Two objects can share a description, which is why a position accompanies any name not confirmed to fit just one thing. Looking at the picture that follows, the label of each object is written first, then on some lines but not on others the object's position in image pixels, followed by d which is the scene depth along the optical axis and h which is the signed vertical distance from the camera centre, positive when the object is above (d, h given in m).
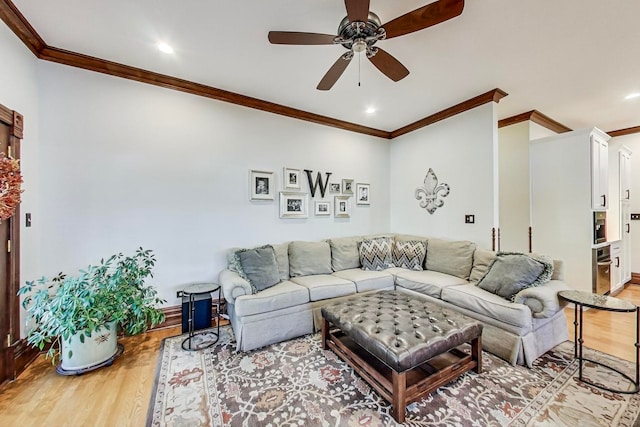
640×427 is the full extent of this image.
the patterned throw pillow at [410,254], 3.64 -0.55
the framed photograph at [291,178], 3.73 +0.54
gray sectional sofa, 2.26 -0.78
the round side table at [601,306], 1.87 -0.67
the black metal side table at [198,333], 2.56 -1.25
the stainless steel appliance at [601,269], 3.59 -0.77
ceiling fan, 1.60 +1.27
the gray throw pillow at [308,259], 3.38 -0.56
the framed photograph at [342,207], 4.20 +0.14
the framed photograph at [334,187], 4.19 +0.46
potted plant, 1.98 -0.77
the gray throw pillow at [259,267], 2.80 -0.57
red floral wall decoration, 1.63 +0.20
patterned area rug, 1.65 -1.27
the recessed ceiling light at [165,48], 2.38 +1.54
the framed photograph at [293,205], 3.70 +0.16
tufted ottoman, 1.67 -0.88
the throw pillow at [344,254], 3.67 -0.54
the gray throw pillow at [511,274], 2.42 -0.57
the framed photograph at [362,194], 4.47 +0.37
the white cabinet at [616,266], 4.04 -0.80
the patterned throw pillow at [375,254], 3.66 -0.54
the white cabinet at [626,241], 4.45 -0.45
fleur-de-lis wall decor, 3.95 +0.36
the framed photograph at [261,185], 3.48 +0.42
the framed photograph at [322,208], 4.02 +0.12
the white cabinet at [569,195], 3.59 +0.29
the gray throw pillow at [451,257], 3.23 -0.53
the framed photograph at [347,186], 4.31 +0.49
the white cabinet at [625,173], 4.38 +0.72
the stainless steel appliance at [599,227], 3.62 -0.18
